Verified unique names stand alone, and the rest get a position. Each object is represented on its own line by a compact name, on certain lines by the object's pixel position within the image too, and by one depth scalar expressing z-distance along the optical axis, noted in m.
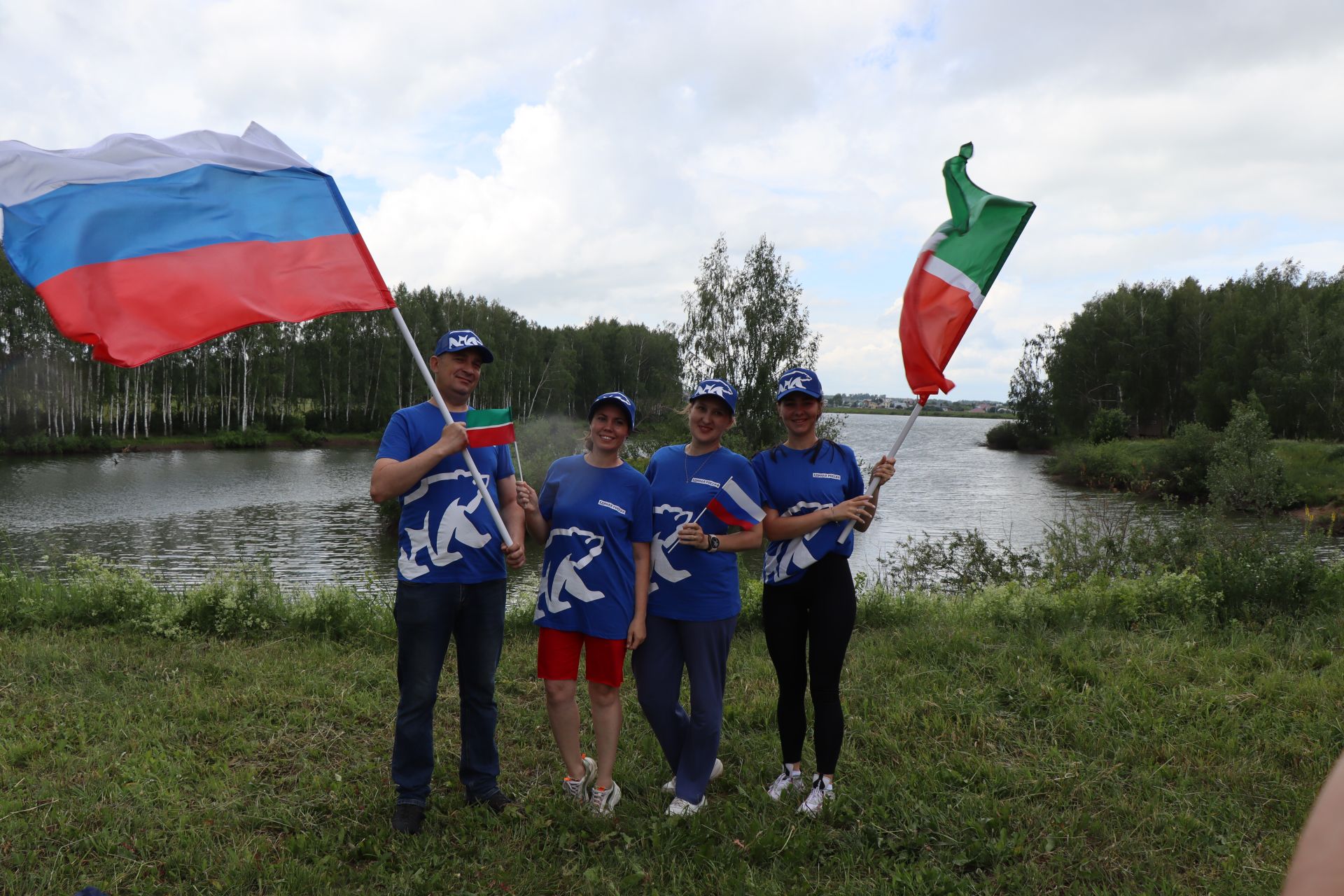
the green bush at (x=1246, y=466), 19.12
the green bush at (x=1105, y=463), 36.78
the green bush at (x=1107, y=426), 52.56
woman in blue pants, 4.19
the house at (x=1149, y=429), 59.31
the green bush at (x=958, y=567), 12.36
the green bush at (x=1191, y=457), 35.19
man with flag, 3.97
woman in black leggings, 4.25
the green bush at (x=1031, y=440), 69.94
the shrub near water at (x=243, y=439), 50.09
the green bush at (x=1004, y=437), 74.38
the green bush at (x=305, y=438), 52.97
